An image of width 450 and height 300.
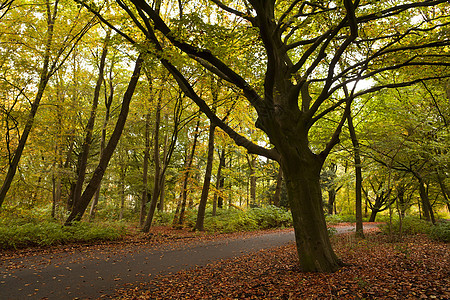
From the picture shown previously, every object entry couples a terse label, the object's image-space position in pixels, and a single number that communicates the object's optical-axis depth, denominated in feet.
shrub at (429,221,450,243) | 27.00
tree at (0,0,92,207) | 29.37
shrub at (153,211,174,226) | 52.72
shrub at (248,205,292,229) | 51.91
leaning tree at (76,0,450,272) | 16.40
